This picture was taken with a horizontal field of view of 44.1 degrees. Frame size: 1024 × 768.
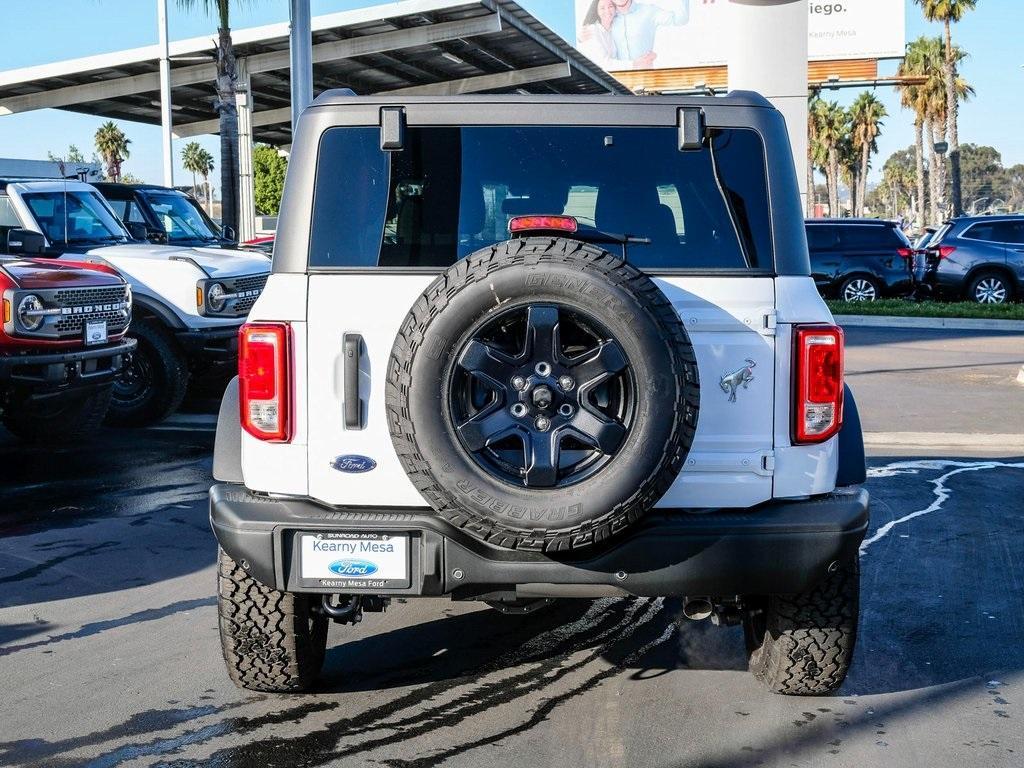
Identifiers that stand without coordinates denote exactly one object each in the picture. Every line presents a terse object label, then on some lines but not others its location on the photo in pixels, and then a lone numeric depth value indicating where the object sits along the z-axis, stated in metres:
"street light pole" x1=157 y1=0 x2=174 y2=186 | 27.14
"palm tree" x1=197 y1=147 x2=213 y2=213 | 110.69
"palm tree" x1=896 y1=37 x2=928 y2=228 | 70.38
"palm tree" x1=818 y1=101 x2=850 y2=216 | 88.38
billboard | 53.78
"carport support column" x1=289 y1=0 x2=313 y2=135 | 15.63
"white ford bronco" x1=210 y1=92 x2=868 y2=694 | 3.59
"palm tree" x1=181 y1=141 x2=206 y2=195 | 109.50
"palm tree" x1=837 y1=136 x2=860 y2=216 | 93.06
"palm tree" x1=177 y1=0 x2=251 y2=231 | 24.52
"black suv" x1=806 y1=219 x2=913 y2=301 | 23.17
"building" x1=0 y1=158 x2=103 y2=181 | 15.05
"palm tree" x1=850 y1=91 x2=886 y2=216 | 87.44
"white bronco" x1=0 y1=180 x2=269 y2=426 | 10.89
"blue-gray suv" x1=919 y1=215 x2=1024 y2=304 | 23.41
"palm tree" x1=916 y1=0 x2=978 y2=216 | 56.34
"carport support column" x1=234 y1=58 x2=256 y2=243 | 26.70
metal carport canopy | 27.31
